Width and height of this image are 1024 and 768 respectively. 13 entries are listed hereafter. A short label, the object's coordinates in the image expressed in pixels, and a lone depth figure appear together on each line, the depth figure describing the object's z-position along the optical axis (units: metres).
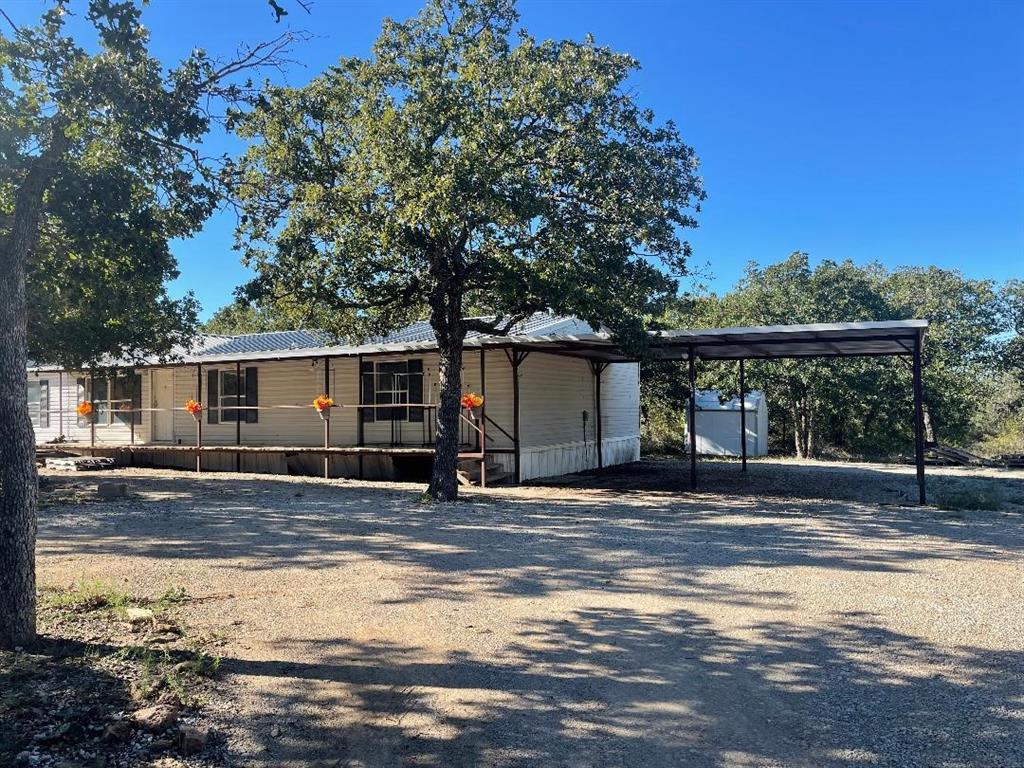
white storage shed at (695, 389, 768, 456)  23.97
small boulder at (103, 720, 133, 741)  3.30
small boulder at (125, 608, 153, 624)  5.00
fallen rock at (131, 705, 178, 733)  3.41
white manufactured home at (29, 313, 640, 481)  15.61
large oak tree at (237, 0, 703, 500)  9.80
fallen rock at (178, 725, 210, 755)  3.23
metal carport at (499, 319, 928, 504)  11.64
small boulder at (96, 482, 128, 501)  11.91
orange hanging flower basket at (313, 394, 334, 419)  14.72
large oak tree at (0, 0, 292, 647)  4.30
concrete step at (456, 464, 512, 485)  14.80
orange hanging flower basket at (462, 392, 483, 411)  13.97
